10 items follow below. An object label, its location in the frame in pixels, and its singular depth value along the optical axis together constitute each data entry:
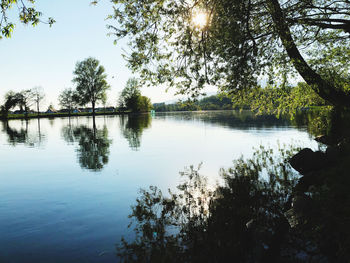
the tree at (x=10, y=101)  103.37
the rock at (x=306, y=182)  10.29
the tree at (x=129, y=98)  136.50
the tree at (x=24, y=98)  119.62
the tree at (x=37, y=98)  122.31
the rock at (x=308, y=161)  12.51
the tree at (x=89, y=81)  93.81
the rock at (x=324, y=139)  18.62
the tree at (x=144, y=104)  143.48
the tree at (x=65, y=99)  147.75
